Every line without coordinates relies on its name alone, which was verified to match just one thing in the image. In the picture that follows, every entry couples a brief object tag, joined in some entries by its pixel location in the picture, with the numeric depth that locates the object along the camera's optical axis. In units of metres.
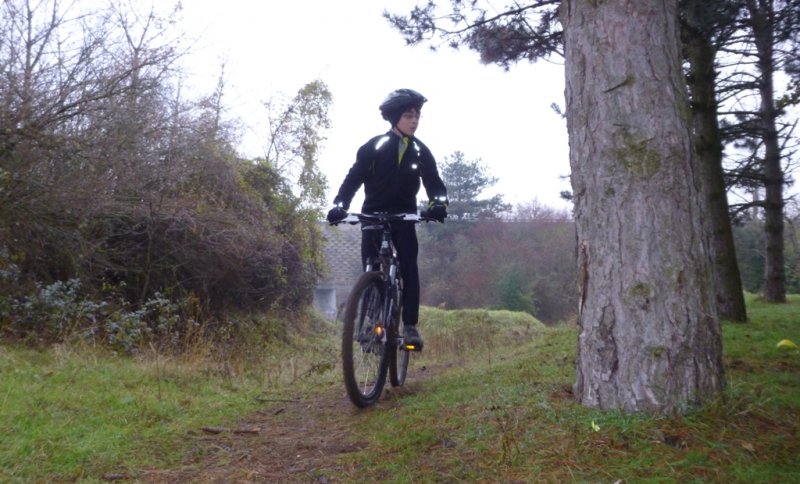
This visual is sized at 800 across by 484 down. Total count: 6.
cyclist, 5.22
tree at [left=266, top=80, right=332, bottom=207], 21.98
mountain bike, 4.48
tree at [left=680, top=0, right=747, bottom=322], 7.64
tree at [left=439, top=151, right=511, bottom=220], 33.69
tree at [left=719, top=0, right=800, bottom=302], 7.17
